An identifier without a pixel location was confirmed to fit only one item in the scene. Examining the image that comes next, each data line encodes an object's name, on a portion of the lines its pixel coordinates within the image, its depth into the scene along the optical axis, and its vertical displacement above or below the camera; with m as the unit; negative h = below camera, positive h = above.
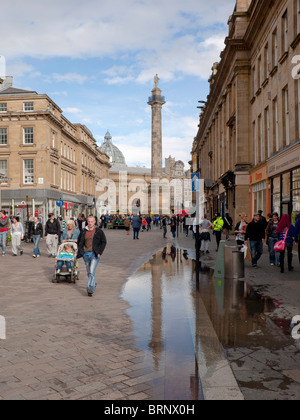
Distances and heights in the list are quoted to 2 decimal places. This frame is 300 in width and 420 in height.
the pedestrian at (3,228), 17.05 -0.32
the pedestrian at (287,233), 12.02 -0.40
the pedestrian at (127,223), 36.75 -0.31
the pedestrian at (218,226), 19.75 -0.32
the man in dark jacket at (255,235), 13.07 -0.50
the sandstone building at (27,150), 44.88 +7.47
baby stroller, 10.28 -1.21
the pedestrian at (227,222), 22.27 -0.16
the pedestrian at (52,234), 16.59 -0.56
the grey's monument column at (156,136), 83.75 +16.48
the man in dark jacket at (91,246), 8.82 -0.55
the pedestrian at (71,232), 12.08 -0.36
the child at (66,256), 10.32 -0.88
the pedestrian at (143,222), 43.94 -0.32
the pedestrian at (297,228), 11.79 -0.26
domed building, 114.00 +9.47
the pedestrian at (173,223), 30.33 -0.27
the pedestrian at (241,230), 15.15 -0.40
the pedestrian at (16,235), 17.16 -0.61
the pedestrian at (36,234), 16.59 -0.58
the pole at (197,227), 9.24 -0.17
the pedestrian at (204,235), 18.03 -0.67
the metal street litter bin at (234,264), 10.82 -1.15
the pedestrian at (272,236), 13.50 -0.55
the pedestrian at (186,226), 36.53 -0.61
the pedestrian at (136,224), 29.66 -0.32
